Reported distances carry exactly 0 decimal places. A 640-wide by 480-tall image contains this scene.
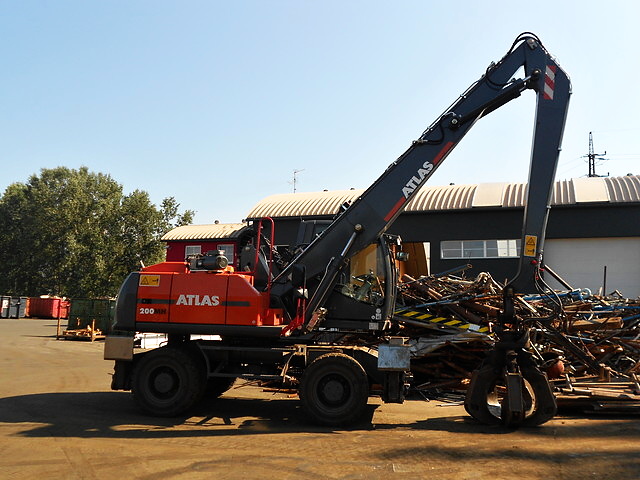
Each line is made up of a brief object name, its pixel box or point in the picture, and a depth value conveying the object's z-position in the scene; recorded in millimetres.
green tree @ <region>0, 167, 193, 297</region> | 45938
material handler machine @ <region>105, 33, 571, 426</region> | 8641
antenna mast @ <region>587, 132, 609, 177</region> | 55812
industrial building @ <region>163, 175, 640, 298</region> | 23406
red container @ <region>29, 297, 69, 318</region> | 45125
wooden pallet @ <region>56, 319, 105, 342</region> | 23891
